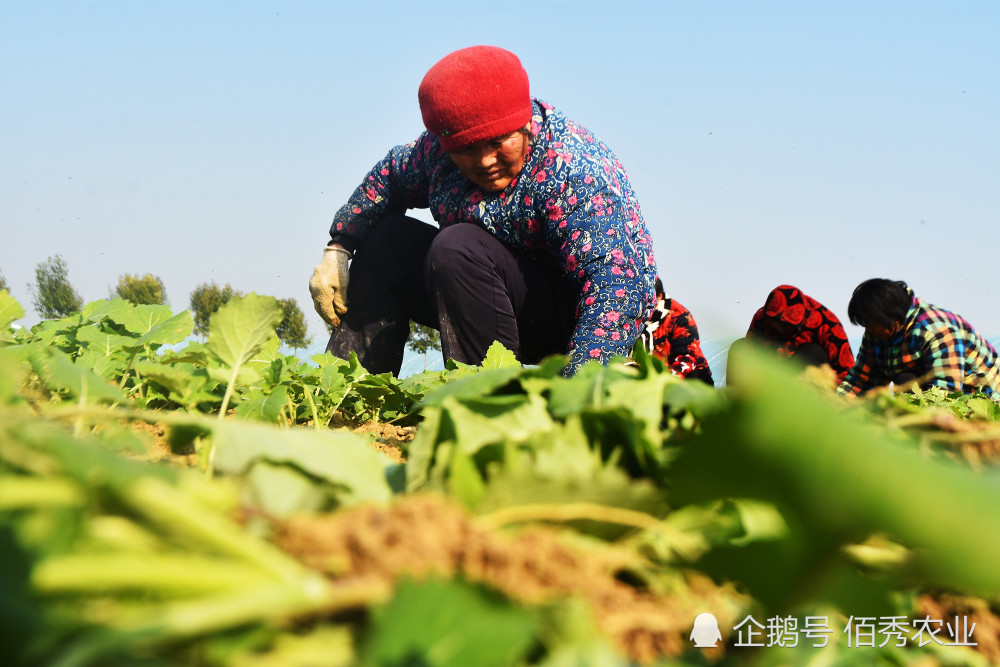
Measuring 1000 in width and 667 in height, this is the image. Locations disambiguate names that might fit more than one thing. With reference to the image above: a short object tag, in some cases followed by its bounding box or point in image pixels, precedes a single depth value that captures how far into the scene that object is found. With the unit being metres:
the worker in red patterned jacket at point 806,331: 6.66
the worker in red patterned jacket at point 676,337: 4.93
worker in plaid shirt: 5.50
